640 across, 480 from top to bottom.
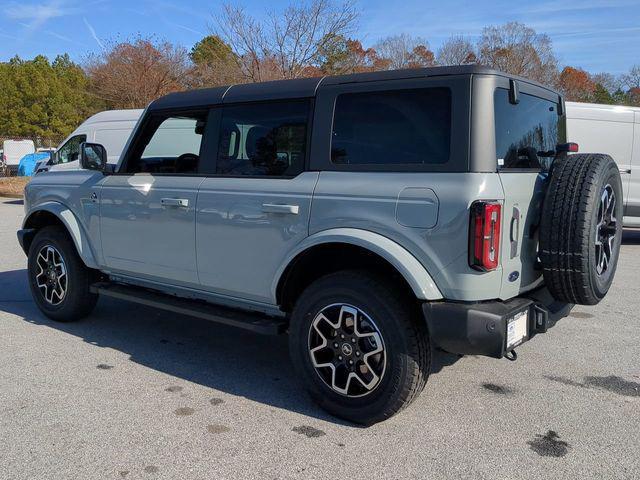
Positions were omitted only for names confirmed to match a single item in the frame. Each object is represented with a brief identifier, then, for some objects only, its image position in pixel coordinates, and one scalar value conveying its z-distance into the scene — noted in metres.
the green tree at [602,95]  35.81
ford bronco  3.16
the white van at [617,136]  10.10
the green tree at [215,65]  21.81
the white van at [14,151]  37.03
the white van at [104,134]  12.96
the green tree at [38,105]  45.75
